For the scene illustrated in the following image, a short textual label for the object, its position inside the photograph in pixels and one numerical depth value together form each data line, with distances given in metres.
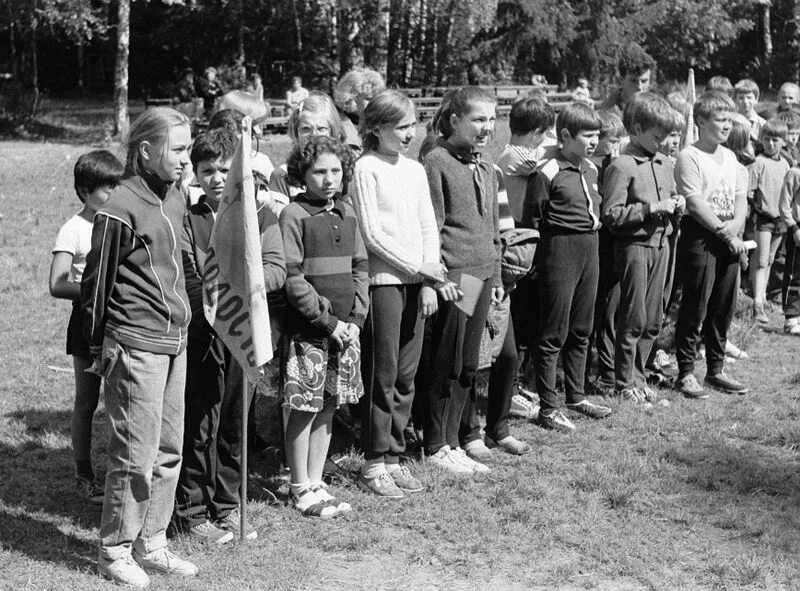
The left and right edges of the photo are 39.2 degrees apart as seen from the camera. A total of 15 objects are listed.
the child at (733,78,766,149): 10.68
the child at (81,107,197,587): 4.53
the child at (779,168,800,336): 9.76
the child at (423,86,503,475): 6.04
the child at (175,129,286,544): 5.05
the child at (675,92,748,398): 7.70
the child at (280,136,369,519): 5.37
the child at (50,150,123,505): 5.44
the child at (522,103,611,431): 6.84
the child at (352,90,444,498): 5.71
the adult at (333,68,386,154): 6.93
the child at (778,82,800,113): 11.17
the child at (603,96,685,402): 7.20
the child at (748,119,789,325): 9.60
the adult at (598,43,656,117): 10.51
